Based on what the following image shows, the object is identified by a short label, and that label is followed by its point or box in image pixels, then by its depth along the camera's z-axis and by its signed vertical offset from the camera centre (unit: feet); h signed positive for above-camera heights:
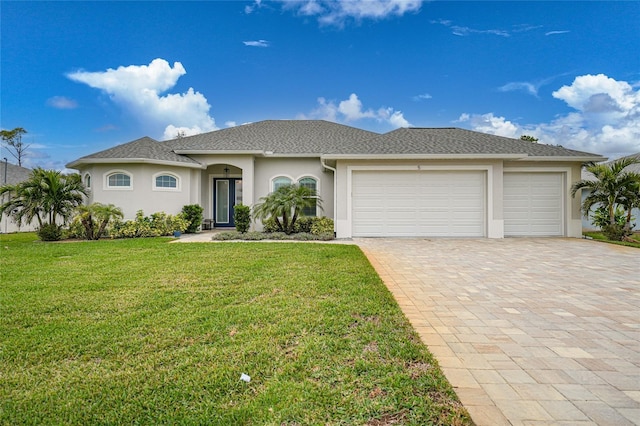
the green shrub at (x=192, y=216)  43.53 -0.59
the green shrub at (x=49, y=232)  36.09 -2.37
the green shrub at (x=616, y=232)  36.58 -2.54
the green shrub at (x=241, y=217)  41.57 -0.72
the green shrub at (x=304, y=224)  42.51 -1.74
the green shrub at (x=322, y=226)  40.43 -1.94
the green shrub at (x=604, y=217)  41.51 -0.91
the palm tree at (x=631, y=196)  35.64 +1.75
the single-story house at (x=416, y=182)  38.11 +3.88
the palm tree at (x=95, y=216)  36.01 -0.50
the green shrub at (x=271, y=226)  42.39 -2.00
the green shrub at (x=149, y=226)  38.73 -1.82
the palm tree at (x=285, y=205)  38.99 +0.92
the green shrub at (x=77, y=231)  37.71 -2.38
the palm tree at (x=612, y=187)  35.94 +2.94
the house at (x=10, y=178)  52.31 +7.08
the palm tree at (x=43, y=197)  35.55 +1.84
